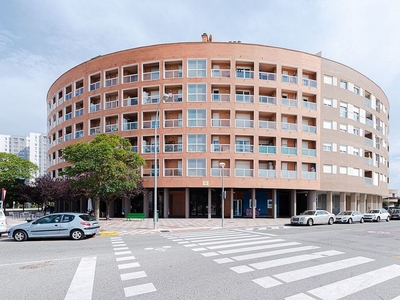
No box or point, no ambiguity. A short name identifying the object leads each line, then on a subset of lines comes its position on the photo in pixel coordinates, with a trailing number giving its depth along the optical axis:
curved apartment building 32.75
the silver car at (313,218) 25.05
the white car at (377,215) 32.59
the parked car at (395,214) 38.81
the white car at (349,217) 28.80
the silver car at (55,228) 15.37
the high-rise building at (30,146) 130.00
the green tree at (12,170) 47.59
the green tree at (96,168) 21.69
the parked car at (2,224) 16.39
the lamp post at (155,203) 20.19
